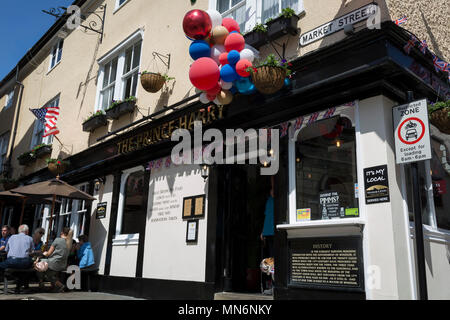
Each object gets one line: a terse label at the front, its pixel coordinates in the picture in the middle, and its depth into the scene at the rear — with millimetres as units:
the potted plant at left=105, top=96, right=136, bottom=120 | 10508
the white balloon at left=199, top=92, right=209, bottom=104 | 7220
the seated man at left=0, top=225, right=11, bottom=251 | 11836
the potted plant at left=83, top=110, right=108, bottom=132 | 11492
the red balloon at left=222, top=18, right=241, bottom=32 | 6992
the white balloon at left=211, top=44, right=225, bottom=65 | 6812
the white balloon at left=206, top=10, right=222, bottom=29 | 6926
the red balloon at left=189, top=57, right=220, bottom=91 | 6445
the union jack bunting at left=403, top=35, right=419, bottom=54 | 5730
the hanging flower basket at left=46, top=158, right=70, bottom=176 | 12682
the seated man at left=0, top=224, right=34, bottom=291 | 8914
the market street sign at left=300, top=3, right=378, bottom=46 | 5774
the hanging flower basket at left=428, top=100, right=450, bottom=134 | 5738
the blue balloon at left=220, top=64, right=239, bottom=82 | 6473
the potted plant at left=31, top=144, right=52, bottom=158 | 14654
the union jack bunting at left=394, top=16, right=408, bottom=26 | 5848
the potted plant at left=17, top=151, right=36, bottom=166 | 15680
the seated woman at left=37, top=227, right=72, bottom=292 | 9195
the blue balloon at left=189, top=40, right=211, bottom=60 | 6754
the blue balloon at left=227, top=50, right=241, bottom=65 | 6461
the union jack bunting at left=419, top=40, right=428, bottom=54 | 6095
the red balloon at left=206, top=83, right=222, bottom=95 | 6850
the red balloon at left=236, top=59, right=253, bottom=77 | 6352
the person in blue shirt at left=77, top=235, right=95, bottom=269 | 10109
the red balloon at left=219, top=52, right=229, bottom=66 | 6578
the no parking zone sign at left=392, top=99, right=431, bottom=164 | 4754
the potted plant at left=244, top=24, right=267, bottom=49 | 7155
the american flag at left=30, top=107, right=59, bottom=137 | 13867
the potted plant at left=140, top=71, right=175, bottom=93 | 9219
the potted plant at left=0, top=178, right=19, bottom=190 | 16500
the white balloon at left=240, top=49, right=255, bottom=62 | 6496
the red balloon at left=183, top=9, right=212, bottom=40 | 6652
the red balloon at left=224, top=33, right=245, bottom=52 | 6539
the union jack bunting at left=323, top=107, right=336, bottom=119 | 6087
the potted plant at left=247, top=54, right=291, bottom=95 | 6156
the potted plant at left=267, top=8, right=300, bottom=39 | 6703
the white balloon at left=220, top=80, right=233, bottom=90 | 6719
